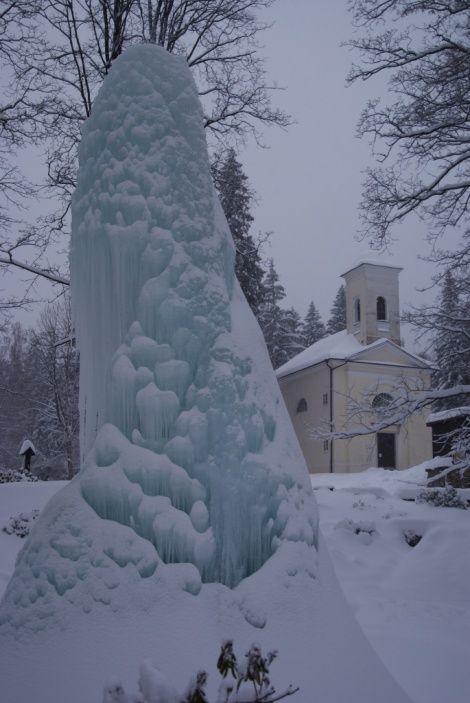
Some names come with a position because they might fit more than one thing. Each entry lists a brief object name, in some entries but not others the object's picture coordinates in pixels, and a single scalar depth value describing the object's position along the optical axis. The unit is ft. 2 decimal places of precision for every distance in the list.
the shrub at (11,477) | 51.09
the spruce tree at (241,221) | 70.74
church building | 98.17
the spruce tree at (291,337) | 140.87
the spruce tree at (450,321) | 31.91
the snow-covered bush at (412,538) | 35.45
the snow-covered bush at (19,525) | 34.83
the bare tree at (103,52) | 41.09
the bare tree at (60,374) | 78.59
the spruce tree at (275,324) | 132.87
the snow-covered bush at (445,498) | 39.17
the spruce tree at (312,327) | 161.17
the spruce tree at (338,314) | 161.17
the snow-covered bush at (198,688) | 6.34
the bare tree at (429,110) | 31.78
